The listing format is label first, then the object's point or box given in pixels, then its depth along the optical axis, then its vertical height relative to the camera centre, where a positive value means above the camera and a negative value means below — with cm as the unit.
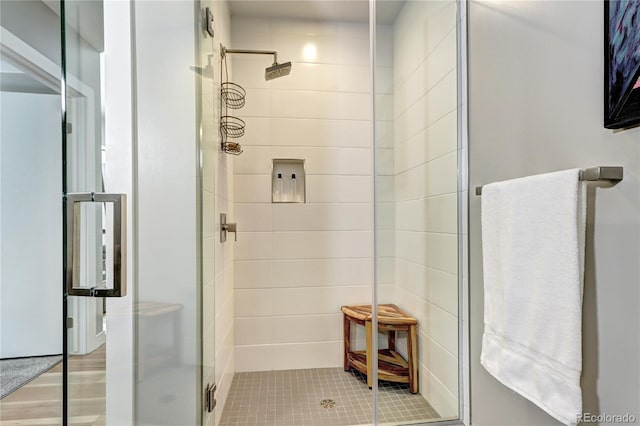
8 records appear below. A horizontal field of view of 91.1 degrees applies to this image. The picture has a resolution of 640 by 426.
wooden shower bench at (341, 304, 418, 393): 157 -77
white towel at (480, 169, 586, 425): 80 -22
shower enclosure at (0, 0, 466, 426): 92 +3
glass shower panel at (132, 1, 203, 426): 100 -1
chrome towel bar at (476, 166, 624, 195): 75 +9
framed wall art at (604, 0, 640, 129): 71 +35
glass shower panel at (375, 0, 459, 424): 148 +12
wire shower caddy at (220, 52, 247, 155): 190 +66
